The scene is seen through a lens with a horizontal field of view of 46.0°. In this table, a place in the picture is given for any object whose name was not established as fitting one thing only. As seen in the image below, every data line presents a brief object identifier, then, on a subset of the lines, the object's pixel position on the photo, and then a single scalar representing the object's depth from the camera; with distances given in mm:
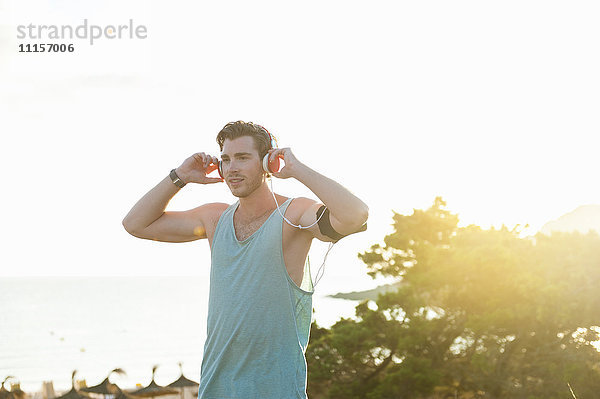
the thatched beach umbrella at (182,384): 17548
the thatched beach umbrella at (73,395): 16969
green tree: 17344
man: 2580
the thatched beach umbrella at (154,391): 17281
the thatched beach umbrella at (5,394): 18108
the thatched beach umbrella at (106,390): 17072
